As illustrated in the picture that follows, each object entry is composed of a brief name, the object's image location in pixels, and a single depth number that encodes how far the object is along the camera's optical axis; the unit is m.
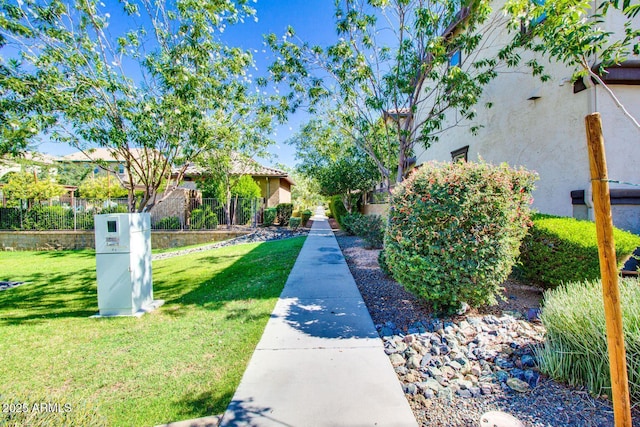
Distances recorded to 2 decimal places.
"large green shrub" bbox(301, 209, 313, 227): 21.85
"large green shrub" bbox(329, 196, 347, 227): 19.49
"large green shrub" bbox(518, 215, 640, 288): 4.48
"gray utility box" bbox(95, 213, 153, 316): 5.14
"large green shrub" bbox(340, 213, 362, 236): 14.38
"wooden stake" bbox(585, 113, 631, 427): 1.77
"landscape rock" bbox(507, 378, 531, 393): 2.76
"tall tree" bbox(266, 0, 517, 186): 6.62
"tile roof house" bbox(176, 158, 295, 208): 21.98
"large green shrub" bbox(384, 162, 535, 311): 3.90
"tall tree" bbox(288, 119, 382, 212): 11.97
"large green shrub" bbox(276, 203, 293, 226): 20.89
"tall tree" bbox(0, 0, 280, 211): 5.00
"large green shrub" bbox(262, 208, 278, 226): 19.95
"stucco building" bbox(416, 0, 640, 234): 5.93
